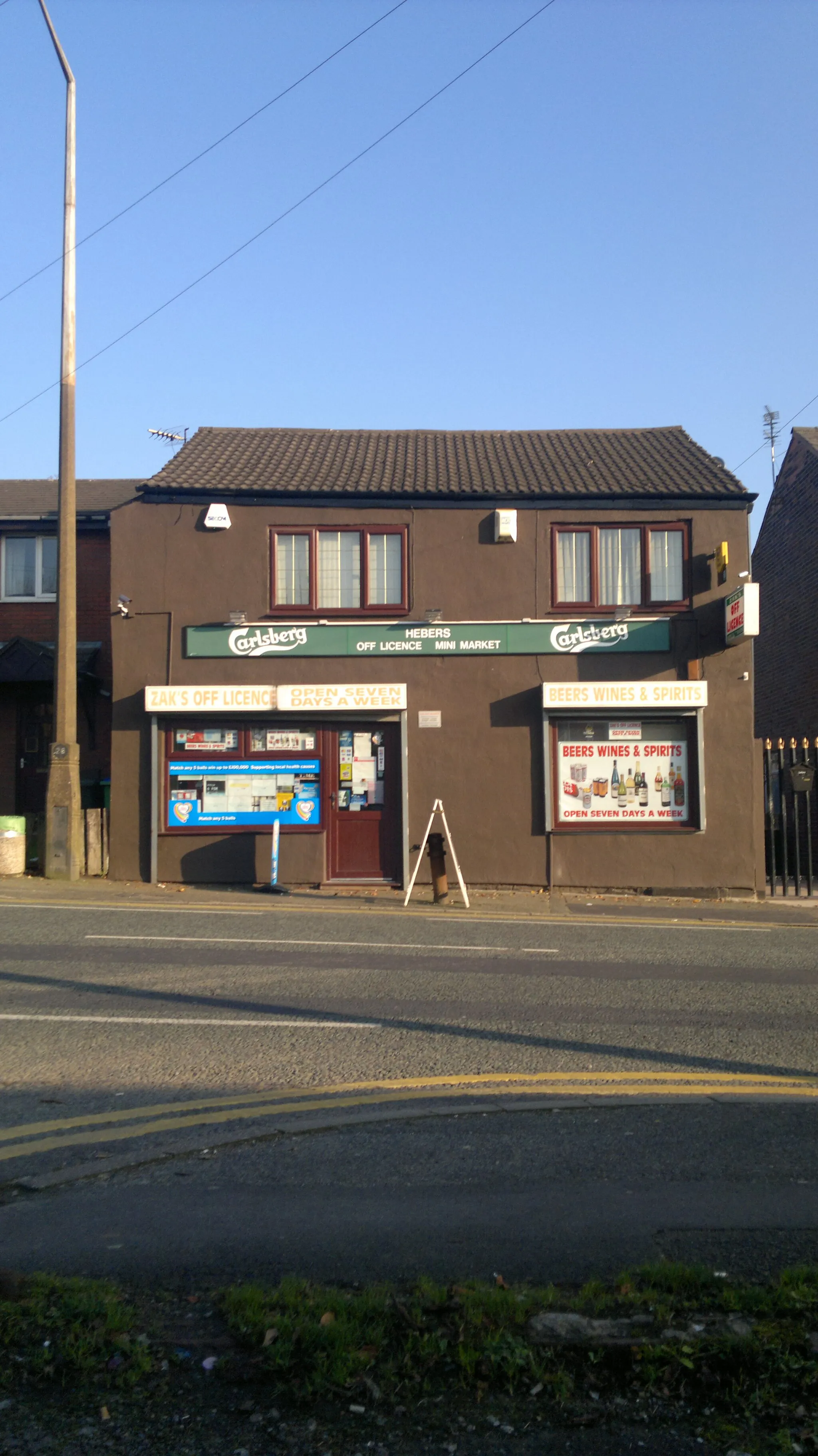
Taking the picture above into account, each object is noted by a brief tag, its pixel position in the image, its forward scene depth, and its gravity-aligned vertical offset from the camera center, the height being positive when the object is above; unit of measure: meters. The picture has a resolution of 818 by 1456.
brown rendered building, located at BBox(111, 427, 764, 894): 18.03 +1.88
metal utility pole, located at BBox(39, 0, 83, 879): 17.41 +1.91
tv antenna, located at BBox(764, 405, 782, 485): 40.97 +13.67
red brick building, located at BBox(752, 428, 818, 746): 24.27 +4.48
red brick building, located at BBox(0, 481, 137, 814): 20.67 +2.92
